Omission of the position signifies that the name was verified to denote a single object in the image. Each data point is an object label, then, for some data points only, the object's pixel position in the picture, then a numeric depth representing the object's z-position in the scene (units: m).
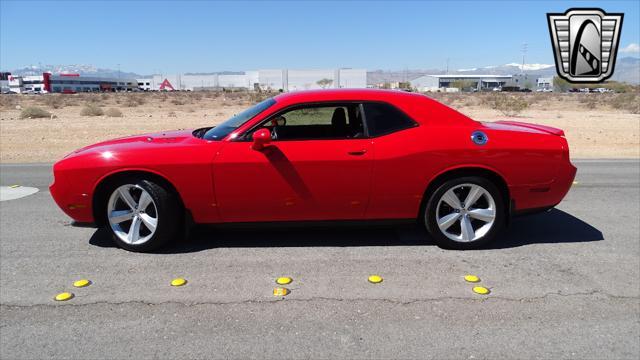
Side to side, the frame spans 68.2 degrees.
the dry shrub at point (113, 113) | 29.73
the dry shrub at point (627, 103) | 34.68
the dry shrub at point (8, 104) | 41.72
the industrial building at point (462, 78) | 144.12
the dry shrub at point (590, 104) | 40.67
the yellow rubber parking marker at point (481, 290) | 3.65
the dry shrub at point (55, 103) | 41.15
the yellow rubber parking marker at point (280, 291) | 3.64
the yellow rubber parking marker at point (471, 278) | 3.88
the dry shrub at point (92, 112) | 30.41
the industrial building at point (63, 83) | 137.00
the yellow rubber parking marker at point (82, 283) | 3.83
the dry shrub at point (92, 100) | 51.73
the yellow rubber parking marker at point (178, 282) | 3.82
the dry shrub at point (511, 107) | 33.03
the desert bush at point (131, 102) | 45.88
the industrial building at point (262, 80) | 130.38
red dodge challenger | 4.34
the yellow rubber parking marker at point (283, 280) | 3.85
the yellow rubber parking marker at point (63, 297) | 3.58
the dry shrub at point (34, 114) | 27.67
